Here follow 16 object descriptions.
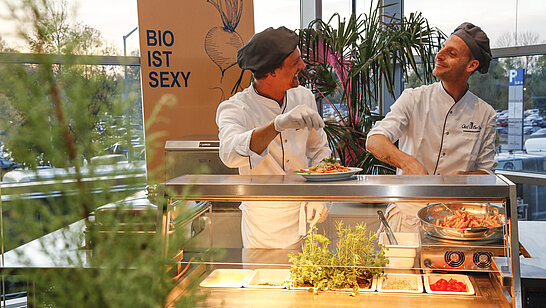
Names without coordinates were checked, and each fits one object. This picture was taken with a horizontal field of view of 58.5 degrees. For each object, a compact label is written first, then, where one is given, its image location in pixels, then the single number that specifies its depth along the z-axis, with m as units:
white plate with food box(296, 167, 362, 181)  1.85
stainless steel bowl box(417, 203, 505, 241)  1.68
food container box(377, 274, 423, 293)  1.76
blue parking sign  4.67
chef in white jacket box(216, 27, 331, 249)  1.89
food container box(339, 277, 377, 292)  1.78
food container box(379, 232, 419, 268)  1.73
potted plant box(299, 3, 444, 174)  3.98
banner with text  4.53
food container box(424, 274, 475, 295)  1.79
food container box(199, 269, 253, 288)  1.88
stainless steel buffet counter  1.66
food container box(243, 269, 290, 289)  1.87
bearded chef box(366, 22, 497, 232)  2.65
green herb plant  1.74
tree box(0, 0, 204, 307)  0.56
